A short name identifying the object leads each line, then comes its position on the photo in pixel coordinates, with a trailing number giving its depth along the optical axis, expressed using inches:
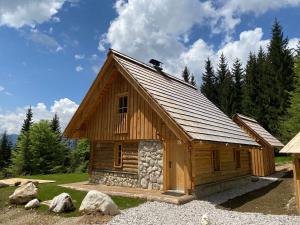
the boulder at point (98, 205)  364.8
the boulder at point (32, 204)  428.0
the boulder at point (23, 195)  457.1
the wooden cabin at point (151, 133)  498.3
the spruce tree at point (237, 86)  1776.9
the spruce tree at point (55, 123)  2145.7
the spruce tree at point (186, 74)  2171.5
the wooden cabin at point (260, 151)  832.9
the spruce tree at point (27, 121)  2270.3
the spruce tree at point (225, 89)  1777.8
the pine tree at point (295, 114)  1020.9
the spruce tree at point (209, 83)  1946.4
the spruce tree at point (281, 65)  1476.3
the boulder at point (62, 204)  397.9
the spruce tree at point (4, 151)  2280.9
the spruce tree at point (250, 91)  1620.3
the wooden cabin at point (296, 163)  361.4
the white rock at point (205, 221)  310.4
